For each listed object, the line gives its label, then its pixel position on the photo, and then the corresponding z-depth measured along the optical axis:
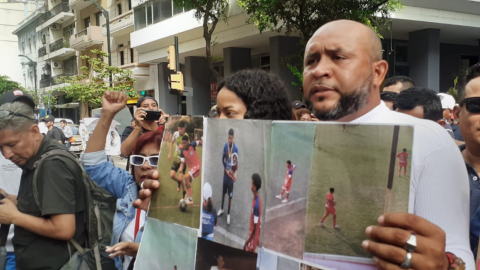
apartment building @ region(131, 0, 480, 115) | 13.87
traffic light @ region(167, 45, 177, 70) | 10.81
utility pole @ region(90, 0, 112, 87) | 18.72
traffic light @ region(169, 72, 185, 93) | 10.32
